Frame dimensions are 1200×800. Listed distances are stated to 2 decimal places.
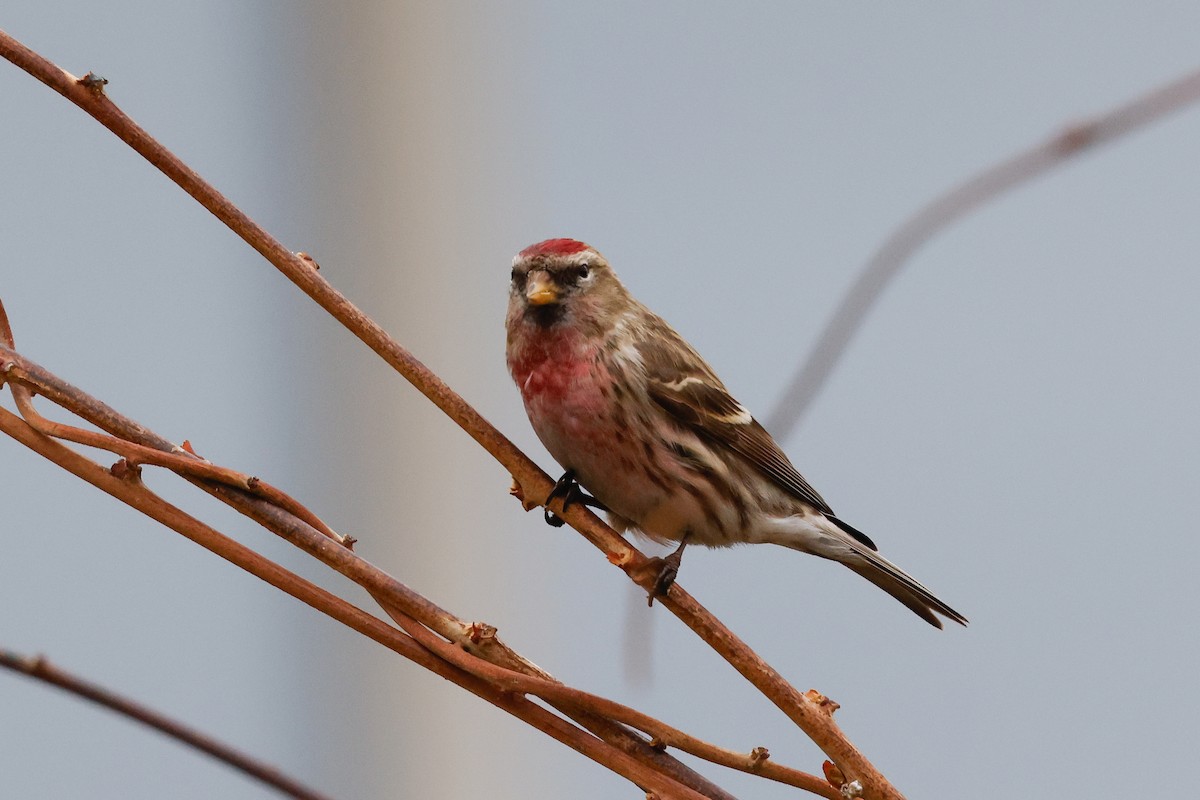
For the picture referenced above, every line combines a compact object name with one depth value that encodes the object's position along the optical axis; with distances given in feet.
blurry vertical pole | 16.33
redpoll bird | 15.24
